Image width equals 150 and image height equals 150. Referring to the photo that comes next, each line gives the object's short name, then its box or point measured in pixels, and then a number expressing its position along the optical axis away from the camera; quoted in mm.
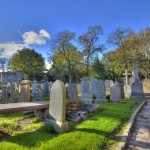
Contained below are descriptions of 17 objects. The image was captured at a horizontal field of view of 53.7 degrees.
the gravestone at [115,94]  10188
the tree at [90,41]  29418
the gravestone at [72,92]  10679
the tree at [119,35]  26294
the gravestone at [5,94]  11102
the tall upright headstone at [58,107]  4354
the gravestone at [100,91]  10149
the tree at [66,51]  29121
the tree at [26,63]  40710
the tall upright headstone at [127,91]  14014
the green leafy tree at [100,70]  35887
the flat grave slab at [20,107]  4458
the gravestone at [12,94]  10372
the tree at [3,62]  44514
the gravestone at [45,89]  15189
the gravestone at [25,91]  8303
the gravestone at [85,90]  9492
